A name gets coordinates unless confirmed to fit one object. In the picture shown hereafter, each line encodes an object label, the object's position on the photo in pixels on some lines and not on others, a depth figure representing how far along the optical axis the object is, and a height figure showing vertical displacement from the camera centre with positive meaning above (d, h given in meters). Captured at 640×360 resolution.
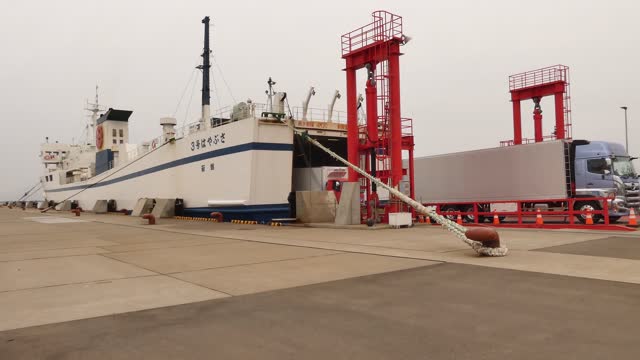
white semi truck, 17.67 +0.79
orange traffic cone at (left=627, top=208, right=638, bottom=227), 15.52 -0.87
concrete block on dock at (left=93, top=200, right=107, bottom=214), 41.22 -0.49
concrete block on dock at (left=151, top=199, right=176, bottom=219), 27.64 -0.50
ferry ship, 21.42 +2.20
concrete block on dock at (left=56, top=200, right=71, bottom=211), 52.15 -0.40
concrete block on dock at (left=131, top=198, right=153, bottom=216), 30.58 -0.35
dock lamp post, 39.59 +6.83
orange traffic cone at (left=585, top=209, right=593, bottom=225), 16.26 -0.89
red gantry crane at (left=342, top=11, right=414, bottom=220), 18.25 +3.30
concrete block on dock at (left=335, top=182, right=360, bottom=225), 19.06 -0.33
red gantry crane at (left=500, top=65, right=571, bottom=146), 27.47 +5.81
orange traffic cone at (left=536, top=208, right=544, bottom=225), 16.78 -0.89
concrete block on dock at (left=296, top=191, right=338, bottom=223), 21.52 -0.39
